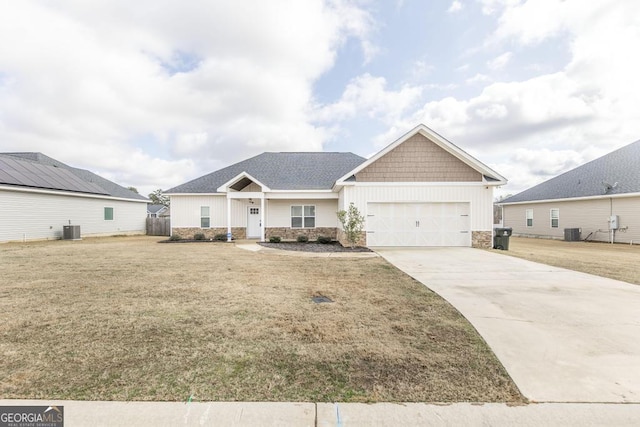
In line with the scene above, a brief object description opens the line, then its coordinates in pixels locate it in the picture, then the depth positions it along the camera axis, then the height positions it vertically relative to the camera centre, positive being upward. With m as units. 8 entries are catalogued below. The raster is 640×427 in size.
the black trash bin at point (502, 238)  13.93 -1.21
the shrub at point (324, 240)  16.64 -1.44
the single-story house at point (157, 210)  47.44 +1.31
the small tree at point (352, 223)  13.78 -0.37
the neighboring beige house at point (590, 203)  17.14 +0.69
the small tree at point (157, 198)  72.50 +5.15
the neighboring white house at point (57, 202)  16.17 +1.15
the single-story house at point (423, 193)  14.28 +1.09
